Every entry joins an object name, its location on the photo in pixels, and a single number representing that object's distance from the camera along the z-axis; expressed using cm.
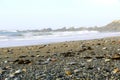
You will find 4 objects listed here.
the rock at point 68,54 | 513
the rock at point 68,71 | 346
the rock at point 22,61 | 447
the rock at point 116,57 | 438
